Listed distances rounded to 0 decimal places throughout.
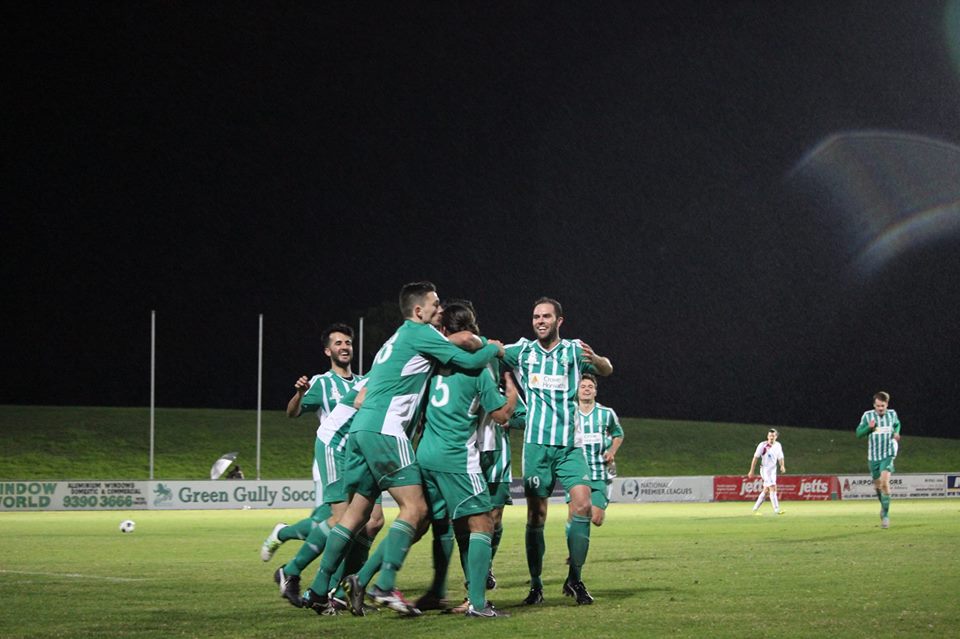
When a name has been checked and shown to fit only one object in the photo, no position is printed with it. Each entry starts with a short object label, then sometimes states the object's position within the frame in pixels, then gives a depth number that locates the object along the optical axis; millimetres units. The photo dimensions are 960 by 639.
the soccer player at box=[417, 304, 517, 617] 9422
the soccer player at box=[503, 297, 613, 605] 10953
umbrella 47969
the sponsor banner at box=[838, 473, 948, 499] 48562
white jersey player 34031
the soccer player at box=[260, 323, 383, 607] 10703
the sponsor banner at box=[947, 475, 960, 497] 50062
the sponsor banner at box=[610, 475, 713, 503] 45688
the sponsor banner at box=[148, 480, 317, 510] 39969
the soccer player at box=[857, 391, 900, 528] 23969
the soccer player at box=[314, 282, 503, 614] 9414
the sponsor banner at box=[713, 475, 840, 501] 47594
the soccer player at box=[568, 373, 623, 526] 15586
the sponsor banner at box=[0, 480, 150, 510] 38844
